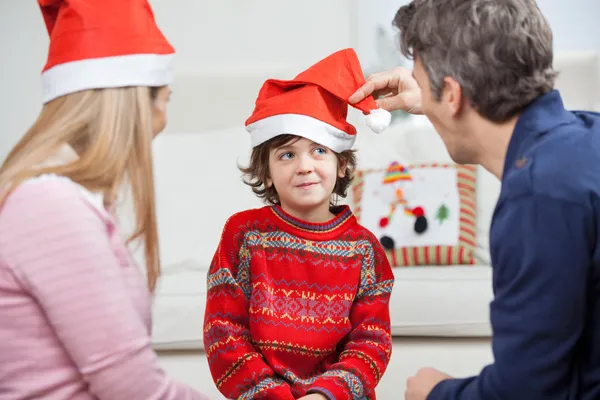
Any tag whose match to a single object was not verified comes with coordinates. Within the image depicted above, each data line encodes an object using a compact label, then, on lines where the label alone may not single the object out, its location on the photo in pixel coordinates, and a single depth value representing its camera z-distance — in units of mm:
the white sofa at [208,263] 2934
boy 1795
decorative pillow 3213
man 1207
